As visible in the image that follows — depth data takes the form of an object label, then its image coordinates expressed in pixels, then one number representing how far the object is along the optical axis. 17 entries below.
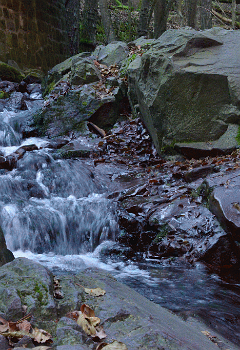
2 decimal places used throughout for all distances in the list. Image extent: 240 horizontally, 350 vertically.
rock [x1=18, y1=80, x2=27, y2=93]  11.23
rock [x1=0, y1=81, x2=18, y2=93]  10.72
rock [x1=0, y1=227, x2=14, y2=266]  3.04
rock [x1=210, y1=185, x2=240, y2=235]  3.80
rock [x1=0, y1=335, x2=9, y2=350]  1.36
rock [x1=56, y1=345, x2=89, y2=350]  1.39
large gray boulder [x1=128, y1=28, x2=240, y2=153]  6.20
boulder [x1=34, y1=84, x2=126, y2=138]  8.29
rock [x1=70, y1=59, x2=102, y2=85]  9.15
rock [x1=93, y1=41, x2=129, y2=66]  10.02
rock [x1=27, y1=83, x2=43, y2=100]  10.77
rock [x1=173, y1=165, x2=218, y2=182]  5.26
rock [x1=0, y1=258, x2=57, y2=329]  1.64
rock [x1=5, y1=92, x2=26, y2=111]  9.55
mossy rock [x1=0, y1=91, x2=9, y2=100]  10.07
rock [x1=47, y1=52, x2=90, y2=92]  10.20
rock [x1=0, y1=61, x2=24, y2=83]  11.55
